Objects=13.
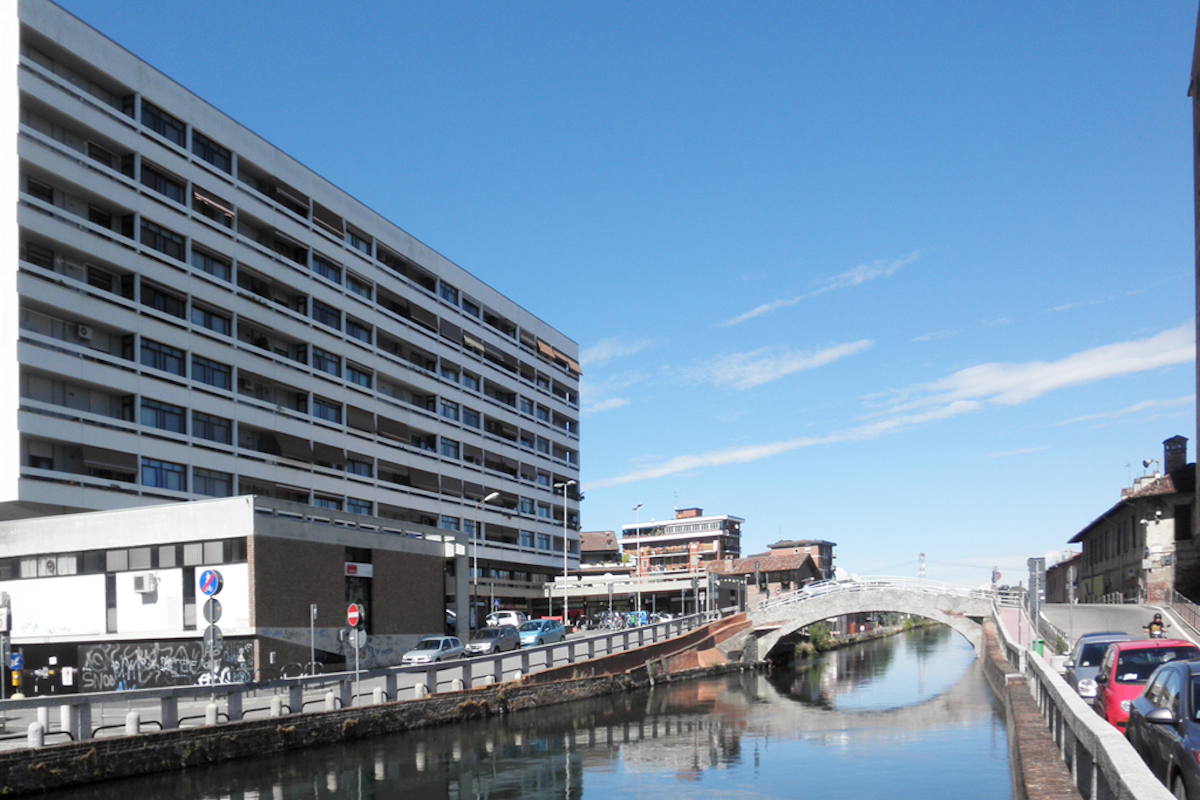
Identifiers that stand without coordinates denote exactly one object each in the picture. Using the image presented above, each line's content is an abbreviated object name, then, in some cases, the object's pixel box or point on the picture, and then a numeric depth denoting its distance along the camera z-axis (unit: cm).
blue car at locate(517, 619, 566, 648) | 5283
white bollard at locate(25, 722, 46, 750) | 2108
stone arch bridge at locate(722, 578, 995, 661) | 5547
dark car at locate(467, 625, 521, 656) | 4700
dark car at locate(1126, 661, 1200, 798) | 974
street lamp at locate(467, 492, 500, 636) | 6112
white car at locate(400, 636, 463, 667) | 4178
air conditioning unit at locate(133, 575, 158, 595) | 3884
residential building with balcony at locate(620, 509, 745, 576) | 15425
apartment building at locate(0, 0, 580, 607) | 4422
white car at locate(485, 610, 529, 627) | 6456
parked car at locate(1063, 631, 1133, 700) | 2033
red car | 1636
